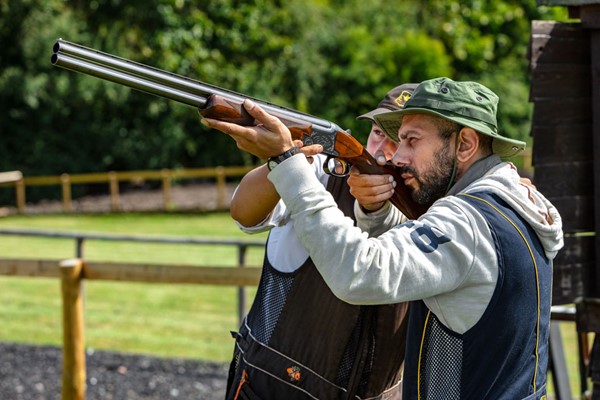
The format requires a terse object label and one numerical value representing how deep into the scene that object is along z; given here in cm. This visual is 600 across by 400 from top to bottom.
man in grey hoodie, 482
